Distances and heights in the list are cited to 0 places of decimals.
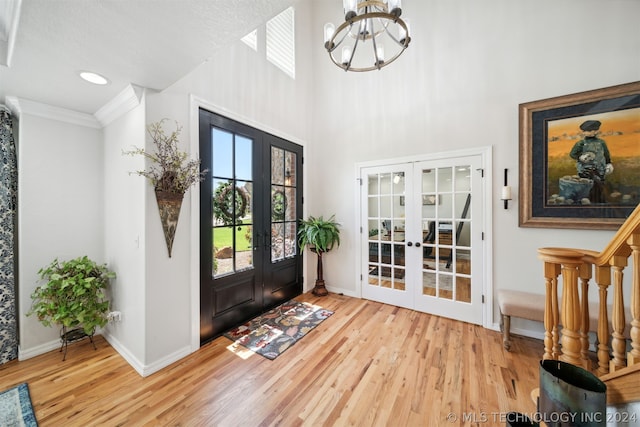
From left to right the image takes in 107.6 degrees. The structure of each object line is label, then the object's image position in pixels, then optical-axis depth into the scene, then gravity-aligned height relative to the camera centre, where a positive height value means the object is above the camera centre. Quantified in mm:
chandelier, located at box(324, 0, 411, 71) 1650 +1476
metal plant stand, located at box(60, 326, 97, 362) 2275 -1228
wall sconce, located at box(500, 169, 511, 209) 2596 +209
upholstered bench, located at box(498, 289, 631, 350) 2199 -919
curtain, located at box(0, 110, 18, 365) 2145 -264
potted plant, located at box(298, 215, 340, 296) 3514 -358
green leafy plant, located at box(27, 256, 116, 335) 2119 -764
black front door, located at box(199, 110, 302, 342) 2471 -109
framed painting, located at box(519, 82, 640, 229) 2178 +531
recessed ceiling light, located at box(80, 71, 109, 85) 1769 +1071
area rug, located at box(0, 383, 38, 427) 1547 -1367
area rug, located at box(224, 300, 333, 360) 2396 -1344
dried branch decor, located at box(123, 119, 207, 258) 2008 +350
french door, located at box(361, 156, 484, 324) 2879 -319
